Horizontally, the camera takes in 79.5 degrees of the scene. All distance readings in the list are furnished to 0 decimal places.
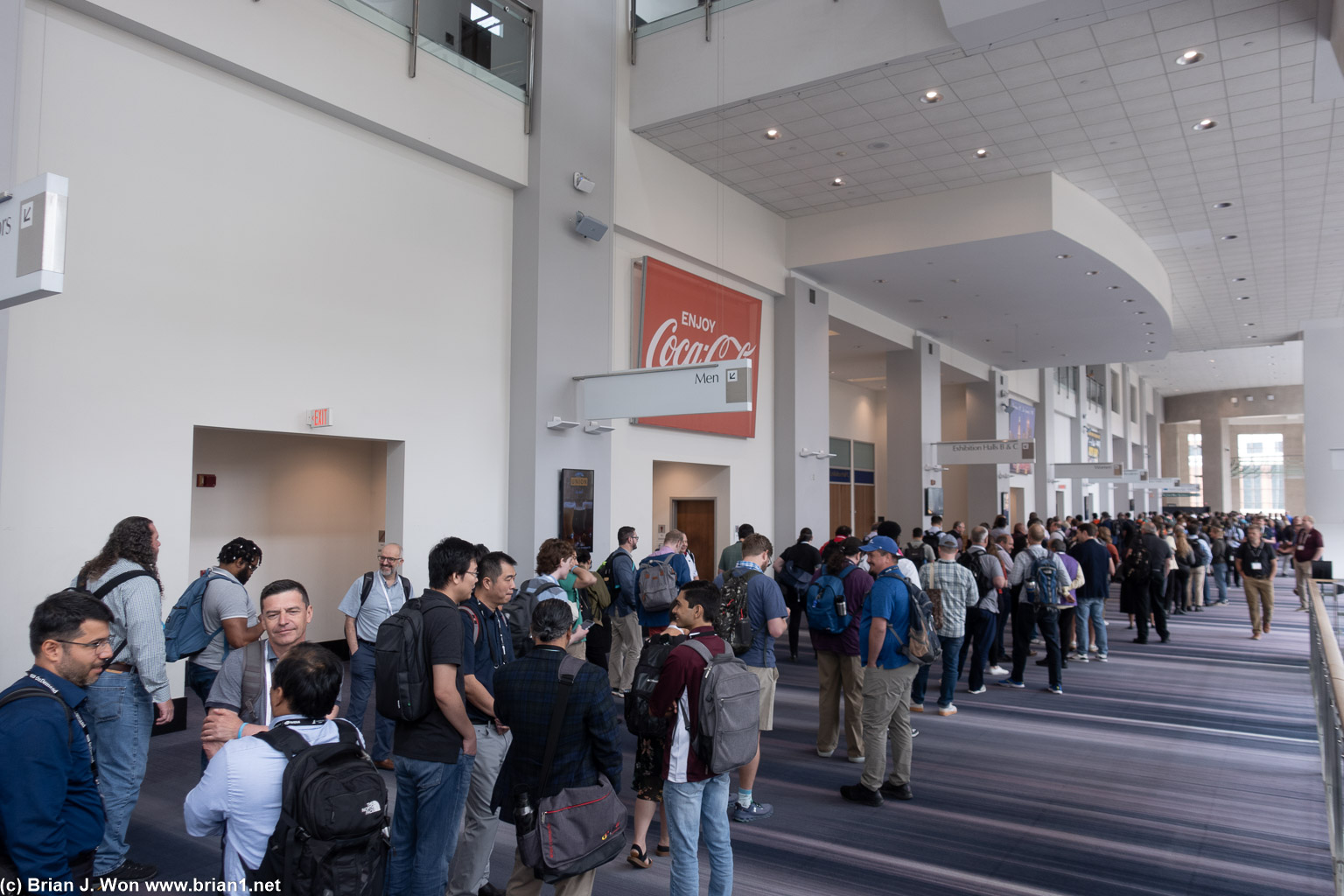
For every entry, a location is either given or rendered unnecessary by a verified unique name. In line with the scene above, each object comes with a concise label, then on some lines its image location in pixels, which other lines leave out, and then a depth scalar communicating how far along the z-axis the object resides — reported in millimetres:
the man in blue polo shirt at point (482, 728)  3201
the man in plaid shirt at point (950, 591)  6457
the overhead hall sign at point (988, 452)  13969
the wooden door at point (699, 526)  11945
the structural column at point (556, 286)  8242
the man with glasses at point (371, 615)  4793
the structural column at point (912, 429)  16422
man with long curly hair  3424
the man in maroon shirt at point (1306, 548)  11688
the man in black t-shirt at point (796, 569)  8188
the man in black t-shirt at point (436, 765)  2850
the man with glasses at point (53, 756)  1896
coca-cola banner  10008
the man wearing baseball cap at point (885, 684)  4516
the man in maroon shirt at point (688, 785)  2922
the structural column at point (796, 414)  12297
